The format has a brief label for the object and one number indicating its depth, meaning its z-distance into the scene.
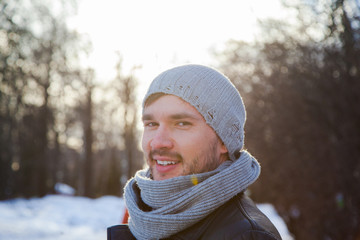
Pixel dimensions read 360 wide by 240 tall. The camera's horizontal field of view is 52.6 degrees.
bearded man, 2.00
